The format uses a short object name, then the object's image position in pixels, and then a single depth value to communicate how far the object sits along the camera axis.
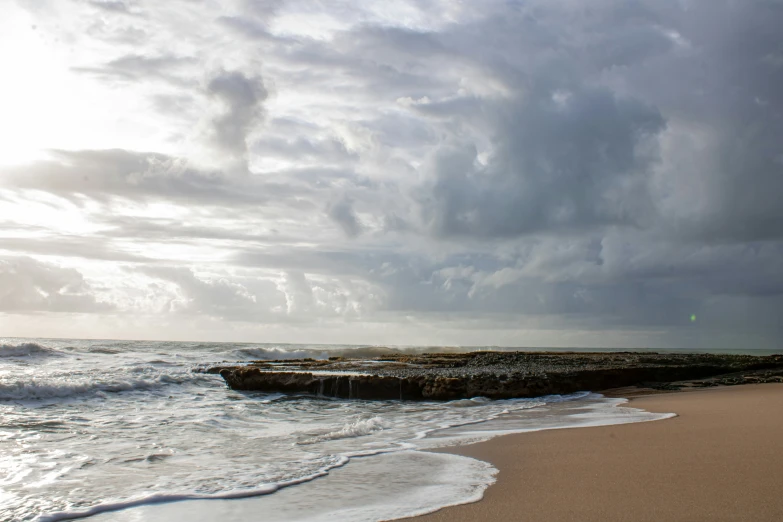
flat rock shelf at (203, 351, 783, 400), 16.48
